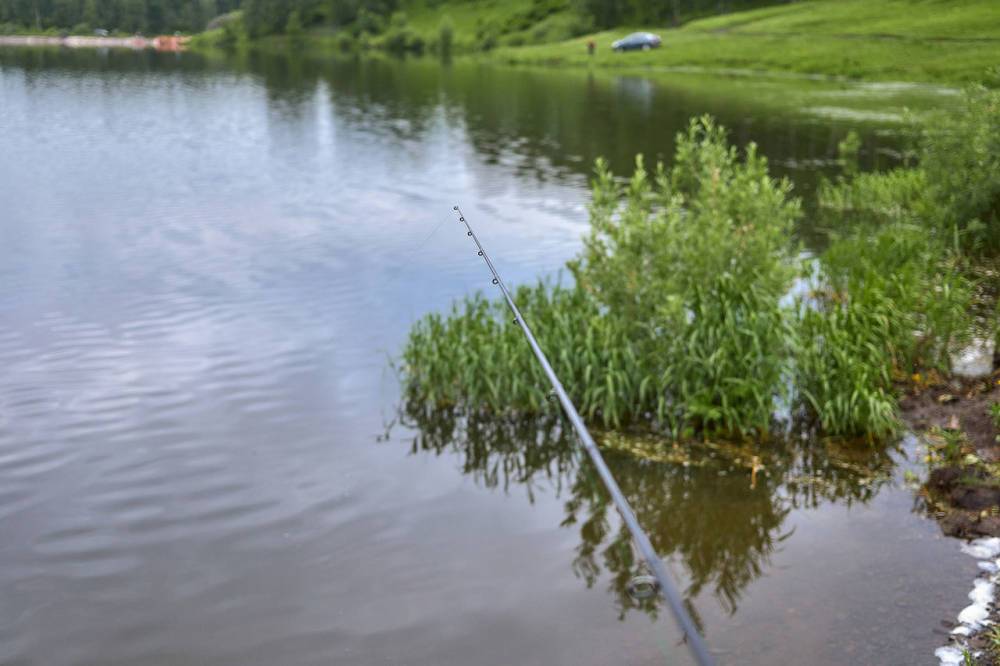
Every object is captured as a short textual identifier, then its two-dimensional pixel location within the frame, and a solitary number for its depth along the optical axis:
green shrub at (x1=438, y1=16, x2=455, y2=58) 134.38
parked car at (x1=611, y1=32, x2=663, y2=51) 103.81
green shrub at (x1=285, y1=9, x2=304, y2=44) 176.69
